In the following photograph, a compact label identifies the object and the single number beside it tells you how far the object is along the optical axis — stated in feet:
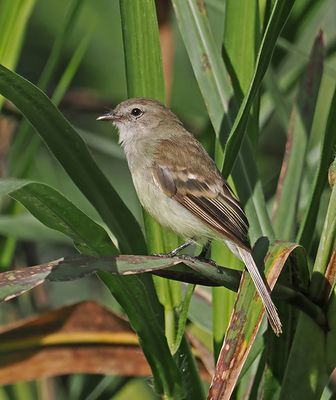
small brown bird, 19.57
